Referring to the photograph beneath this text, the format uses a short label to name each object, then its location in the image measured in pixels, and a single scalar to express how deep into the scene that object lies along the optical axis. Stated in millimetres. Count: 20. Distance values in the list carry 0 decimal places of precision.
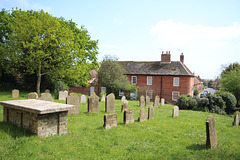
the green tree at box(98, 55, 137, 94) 29703
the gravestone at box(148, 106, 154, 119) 11625
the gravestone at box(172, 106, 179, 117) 13323
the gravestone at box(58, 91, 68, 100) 19662
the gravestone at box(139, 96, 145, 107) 18500
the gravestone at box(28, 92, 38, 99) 12798
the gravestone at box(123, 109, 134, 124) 9664
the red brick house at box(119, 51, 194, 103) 30658
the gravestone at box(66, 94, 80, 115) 11055
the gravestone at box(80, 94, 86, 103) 18173
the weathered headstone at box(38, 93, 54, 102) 11517
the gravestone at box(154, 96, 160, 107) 19734
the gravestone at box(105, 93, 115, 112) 13219
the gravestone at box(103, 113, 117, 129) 8183
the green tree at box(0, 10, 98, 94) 20047
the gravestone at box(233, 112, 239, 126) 11746
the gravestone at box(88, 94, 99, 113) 12115
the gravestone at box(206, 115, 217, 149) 6441
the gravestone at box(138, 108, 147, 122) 10680
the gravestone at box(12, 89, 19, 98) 18609
